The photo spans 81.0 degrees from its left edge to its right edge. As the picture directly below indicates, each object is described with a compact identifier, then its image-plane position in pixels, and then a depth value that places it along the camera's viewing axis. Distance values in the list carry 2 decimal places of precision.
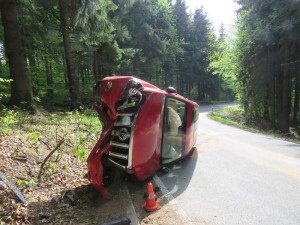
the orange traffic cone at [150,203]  2.98
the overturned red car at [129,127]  3.16
